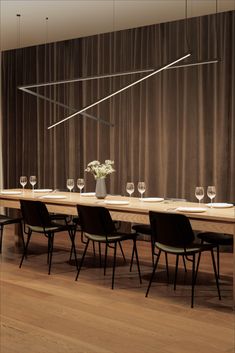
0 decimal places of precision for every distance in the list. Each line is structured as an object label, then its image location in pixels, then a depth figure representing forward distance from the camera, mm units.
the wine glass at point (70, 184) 5746
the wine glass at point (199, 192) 4691
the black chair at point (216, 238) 4621
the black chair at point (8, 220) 5850
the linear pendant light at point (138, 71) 4455
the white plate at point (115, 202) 4898
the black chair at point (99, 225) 4684
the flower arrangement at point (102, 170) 5407
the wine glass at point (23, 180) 6031
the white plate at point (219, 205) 4664
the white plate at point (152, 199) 5219
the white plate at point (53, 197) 5475
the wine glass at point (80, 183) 5577
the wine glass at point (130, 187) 5215
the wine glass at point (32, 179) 5957
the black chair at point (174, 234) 4082
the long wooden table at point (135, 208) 4117
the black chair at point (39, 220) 5223
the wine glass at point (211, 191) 4727
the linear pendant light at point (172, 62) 4493
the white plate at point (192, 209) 4344
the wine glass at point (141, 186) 5152
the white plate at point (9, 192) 5969
